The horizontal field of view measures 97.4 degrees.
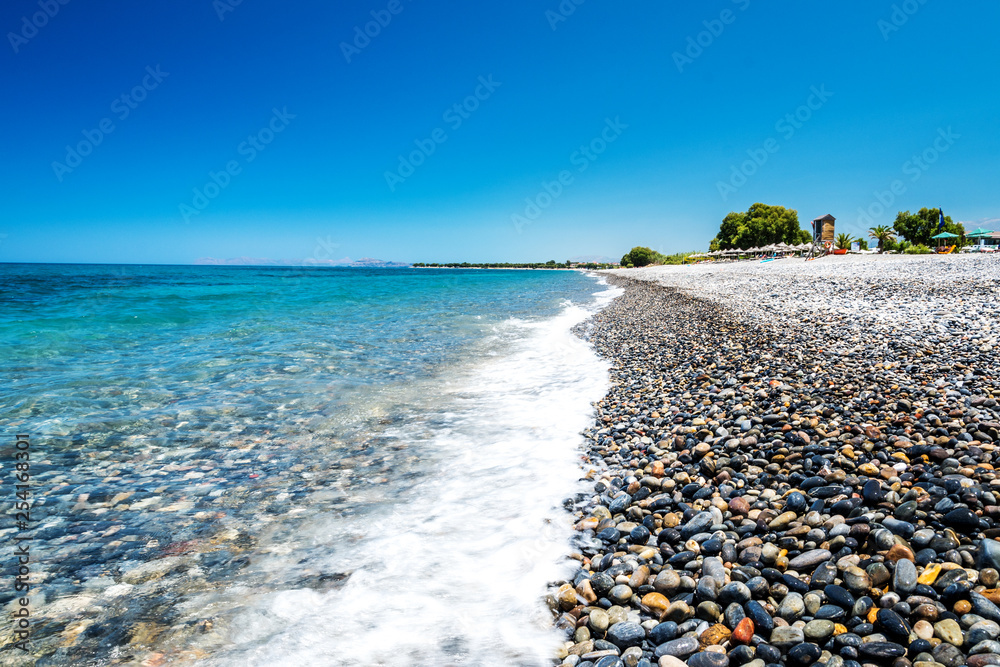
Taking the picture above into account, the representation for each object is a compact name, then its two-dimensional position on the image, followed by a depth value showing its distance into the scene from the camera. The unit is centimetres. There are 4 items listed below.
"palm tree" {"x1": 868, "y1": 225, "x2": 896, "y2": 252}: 6016
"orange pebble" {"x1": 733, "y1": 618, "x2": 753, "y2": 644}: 237
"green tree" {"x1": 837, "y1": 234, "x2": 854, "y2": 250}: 6016
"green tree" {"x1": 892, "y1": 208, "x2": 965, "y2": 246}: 6269
